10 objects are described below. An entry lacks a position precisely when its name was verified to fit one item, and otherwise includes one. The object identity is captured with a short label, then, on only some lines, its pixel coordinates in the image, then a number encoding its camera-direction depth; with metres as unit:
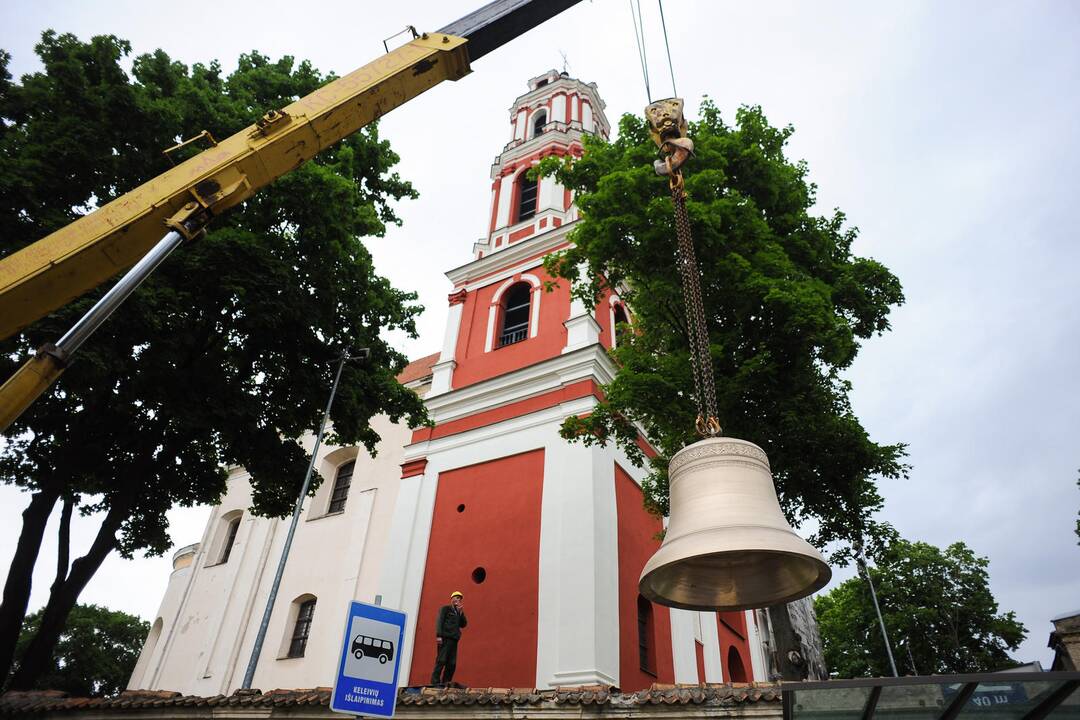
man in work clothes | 9.81
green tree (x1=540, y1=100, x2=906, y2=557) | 8.77
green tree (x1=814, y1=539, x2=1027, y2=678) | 28.27
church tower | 11.97
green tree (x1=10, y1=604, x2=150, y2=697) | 30.36
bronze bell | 3.57
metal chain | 4.33
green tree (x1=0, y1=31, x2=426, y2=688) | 8.90
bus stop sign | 4.38
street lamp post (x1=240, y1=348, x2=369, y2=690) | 10.26
